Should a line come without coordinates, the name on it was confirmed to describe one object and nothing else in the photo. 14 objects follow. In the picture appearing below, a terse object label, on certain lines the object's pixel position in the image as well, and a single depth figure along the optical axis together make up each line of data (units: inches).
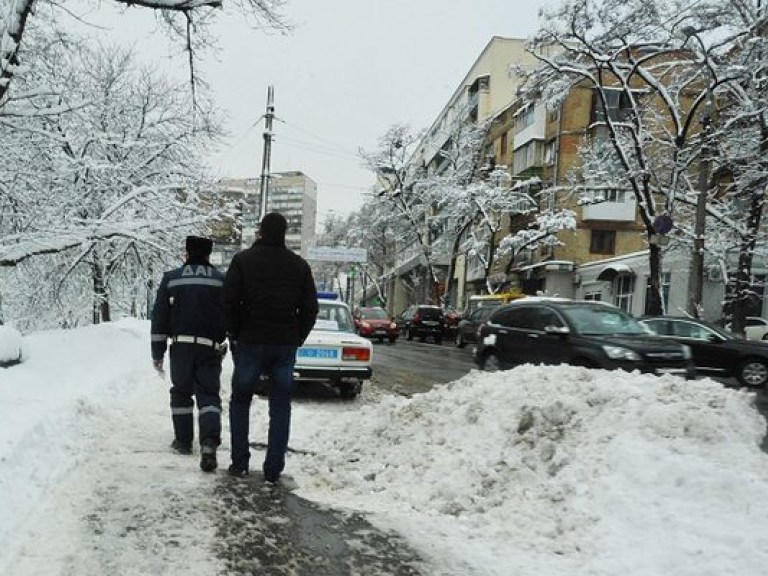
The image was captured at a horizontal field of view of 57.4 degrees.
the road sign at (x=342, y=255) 2439.7
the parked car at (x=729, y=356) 592.4
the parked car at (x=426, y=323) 1315.2
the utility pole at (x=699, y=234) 757.3
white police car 396.8
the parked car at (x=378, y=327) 1172.5
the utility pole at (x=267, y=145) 1103.0
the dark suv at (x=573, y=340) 405.1
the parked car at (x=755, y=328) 961.5
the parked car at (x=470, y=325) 978.7
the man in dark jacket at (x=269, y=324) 199.2
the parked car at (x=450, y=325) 1366.9
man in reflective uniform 222.4
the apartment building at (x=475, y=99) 2059.8
